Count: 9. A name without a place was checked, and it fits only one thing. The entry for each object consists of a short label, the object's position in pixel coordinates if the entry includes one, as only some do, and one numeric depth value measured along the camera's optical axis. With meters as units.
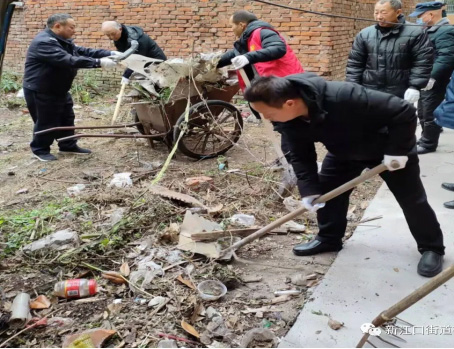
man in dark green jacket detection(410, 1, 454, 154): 4.82
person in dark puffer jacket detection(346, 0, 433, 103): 4.17
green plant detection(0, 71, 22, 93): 10.15
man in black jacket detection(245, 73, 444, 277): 2.36
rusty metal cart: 5.06
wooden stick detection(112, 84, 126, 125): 5.45
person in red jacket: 4.28
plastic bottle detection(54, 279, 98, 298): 2.81
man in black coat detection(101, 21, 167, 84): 5.76
